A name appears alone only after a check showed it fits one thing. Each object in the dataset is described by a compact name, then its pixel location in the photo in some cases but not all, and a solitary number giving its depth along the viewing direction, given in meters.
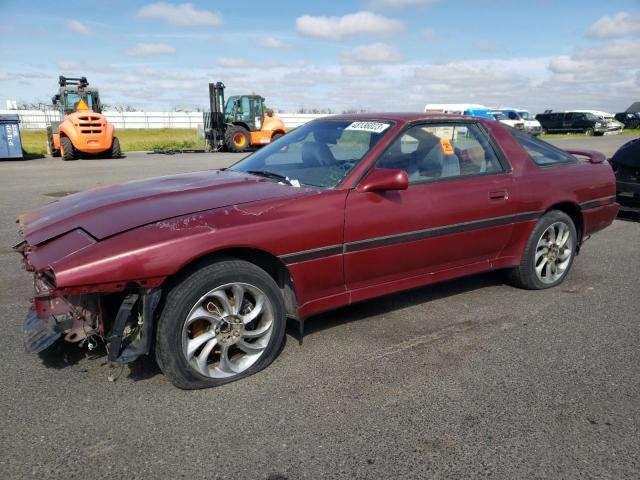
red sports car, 2.75
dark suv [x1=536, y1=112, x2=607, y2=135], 37.50
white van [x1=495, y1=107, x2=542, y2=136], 35.71
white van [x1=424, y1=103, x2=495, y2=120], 29.16
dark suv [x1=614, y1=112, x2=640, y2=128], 46.97
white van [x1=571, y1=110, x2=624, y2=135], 37.91
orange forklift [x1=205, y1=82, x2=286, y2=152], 21.97
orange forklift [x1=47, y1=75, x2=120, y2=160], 17.95
